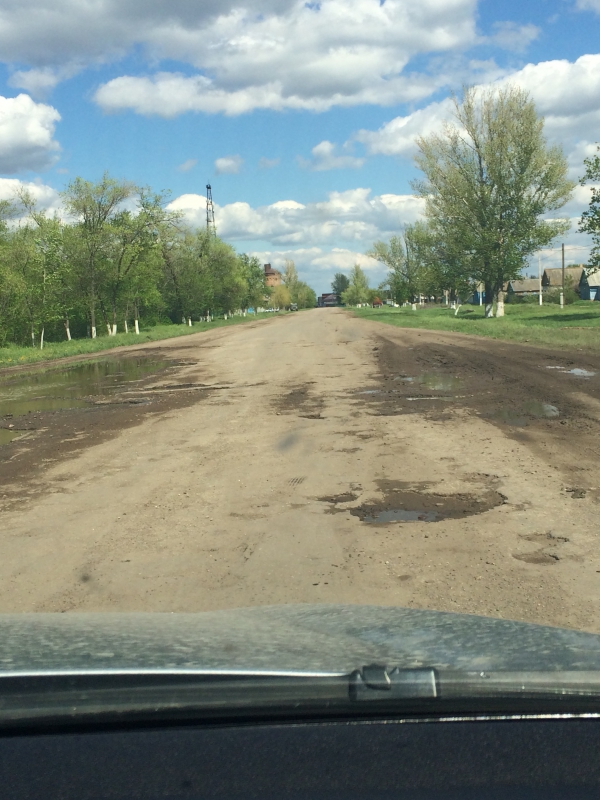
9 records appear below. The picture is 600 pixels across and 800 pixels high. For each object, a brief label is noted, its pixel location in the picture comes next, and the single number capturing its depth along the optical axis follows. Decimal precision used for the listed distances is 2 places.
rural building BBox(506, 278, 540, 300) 125.12
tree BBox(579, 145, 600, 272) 32.22
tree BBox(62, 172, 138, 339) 48.69
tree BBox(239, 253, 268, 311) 100.25
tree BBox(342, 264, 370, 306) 149.38
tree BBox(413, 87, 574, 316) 40.50
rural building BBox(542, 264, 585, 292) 118.32
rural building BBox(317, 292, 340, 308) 188.12
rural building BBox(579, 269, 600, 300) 99.01
